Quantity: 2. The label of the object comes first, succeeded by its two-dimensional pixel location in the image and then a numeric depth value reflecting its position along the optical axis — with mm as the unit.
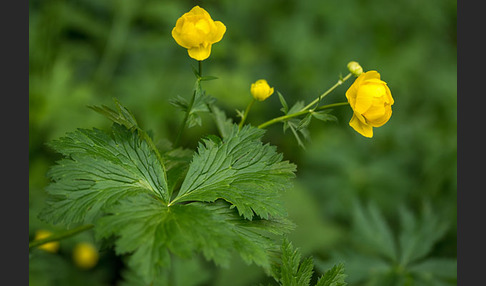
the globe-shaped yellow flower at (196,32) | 914
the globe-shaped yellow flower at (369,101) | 910
